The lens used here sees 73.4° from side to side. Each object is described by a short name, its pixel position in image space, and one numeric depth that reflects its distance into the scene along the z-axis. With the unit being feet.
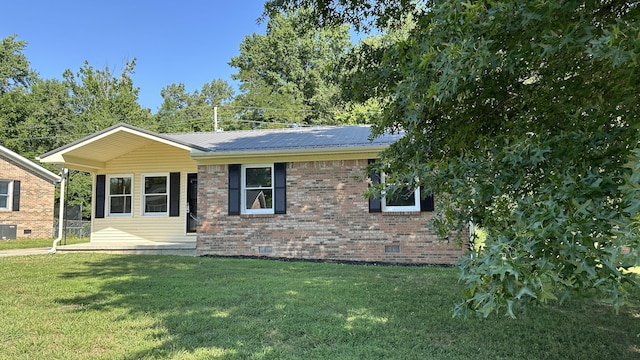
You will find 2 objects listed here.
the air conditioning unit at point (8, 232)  58.85
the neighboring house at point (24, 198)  59.88
